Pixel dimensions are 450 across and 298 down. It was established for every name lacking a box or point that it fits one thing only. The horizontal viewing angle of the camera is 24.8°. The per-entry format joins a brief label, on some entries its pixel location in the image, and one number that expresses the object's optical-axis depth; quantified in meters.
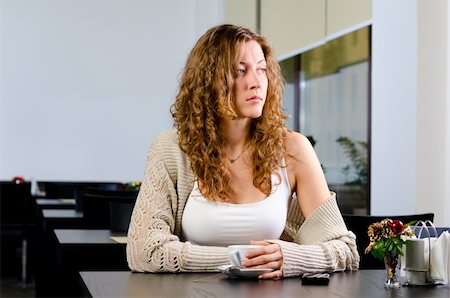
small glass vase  2.39
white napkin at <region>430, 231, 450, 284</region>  2.41
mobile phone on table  2.41
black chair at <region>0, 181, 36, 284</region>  8.49
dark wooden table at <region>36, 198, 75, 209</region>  6.47
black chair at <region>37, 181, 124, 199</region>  8.75
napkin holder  2.43
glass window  7.16
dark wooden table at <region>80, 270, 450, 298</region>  2.22
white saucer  2.43
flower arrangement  2.40
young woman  2.73
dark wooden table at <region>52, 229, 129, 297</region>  3.59
